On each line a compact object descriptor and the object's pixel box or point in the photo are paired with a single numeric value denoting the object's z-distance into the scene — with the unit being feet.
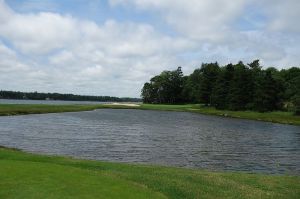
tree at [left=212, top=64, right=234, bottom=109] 489.67
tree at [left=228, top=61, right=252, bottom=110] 462.19
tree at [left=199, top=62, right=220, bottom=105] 553.64
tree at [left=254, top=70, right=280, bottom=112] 428.97
